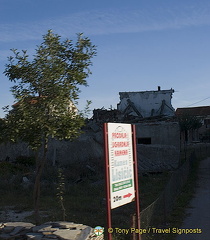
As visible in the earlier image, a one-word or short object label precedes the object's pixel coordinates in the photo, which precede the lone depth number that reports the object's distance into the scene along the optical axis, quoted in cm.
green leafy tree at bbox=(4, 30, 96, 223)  684
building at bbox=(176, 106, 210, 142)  7075
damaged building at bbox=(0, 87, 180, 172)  2083
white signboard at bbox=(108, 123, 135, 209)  607
